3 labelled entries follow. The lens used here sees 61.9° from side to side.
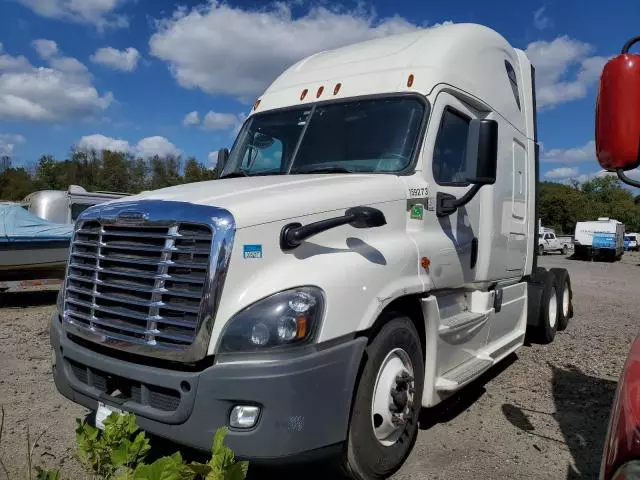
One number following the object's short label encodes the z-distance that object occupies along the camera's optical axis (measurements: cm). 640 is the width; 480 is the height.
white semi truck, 283
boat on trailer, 984
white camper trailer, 3841
